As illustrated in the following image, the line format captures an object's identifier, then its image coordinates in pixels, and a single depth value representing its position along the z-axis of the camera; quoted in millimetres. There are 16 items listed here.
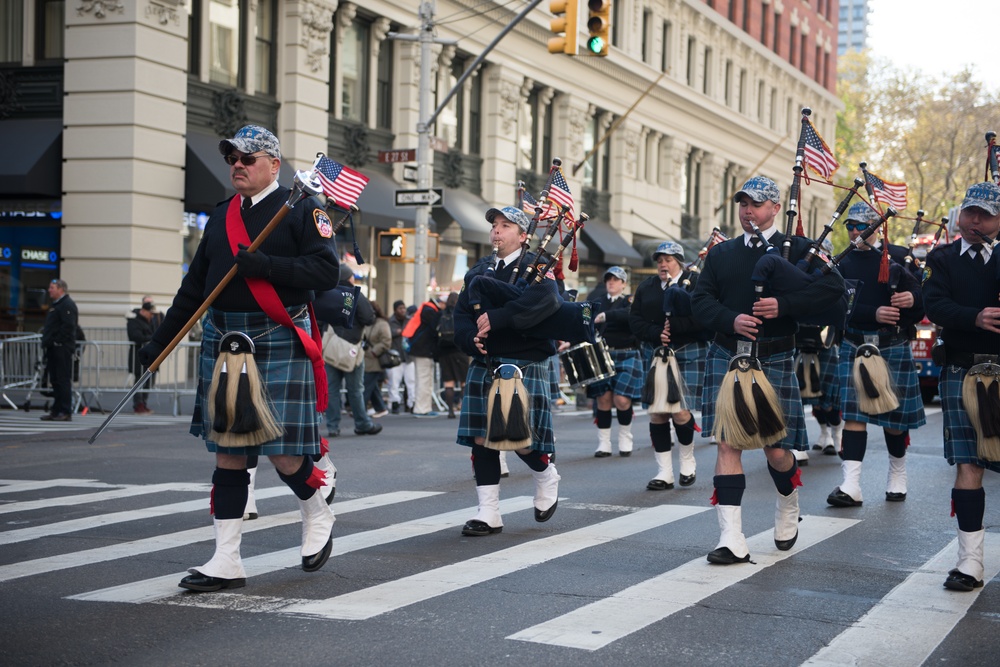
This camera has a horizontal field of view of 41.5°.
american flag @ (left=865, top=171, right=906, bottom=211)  11166
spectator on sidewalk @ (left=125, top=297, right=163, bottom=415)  18656
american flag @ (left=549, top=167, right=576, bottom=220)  10398
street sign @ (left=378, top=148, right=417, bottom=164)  22328
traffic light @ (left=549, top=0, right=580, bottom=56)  17750
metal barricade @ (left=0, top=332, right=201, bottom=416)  18844
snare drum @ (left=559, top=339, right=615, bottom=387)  11828
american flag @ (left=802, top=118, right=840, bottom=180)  8891
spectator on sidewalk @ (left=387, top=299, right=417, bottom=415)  21016
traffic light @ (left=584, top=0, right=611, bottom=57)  17156
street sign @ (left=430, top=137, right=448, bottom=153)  22922
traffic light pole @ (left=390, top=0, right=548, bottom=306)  23312
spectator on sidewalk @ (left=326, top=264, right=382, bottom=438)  15078
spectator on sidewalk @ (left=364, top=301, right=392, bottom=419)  18312
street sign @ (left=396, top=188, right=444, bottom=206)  22234
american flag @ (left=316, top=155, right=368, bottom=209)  6965
